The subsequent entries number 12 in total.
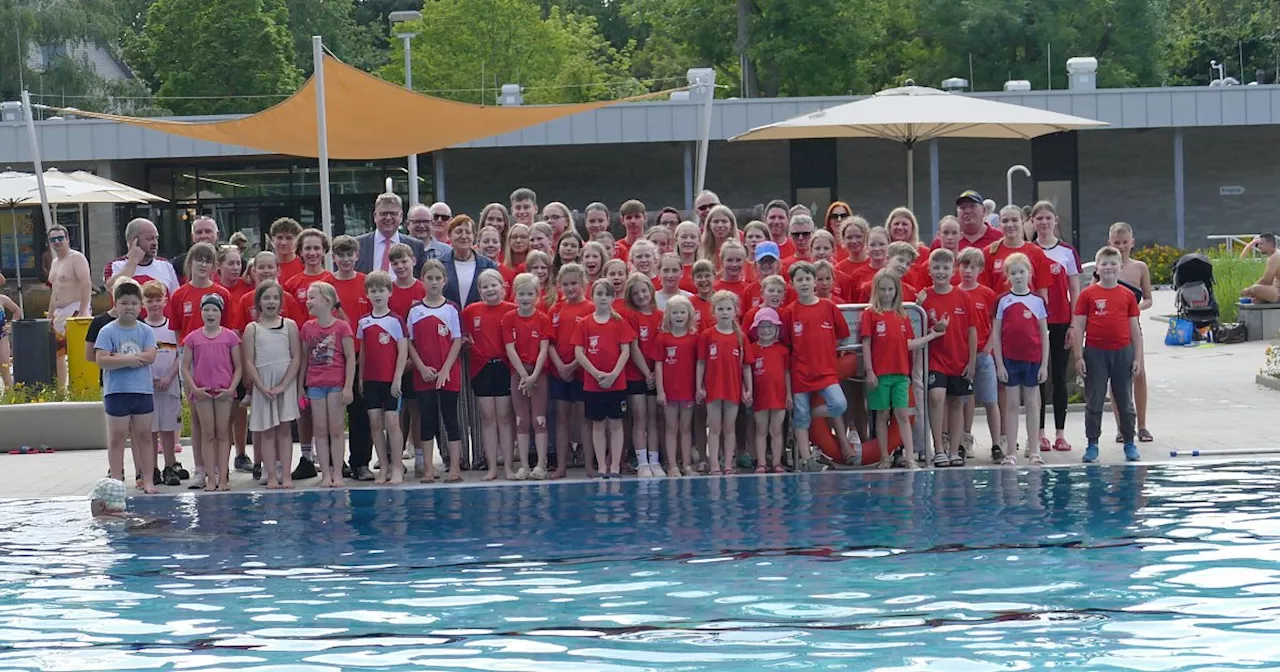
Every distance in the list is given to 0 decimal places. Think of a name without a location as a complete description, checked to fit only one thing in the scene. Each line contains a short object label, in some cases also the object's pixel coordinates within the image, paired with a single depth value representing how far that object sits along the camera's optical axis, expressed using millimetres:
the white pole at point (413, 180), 19947
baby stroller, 19312
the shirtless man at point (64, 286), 15680
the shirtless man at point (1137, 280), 12117
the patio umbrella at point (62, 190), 21641
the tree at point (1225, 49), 64562
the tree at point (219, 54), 57719
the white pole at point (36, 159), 18312
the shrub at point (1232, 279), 20441
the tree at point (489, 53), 54844
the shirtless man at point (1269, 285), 19016
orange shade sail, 14508
